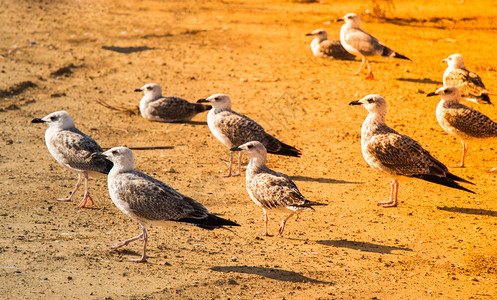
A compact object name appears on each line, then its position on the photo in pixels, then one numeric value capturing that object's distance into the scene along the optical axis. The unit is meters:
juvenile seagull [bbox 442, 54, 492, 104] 22.12
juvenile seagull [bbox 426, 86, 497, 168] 18.27
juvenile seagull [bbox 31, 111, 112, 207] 14.87
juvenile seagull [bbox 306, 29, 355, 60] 30.52
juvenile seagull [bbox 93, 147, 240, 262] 11.95
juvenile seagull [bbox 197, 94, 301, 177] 17.55
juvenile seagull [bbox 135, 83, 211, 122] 22.12
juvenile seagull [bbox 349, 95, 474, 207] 15.45
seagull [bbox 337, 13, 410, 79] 27.66
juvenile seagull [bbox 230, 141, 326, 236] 13.05
